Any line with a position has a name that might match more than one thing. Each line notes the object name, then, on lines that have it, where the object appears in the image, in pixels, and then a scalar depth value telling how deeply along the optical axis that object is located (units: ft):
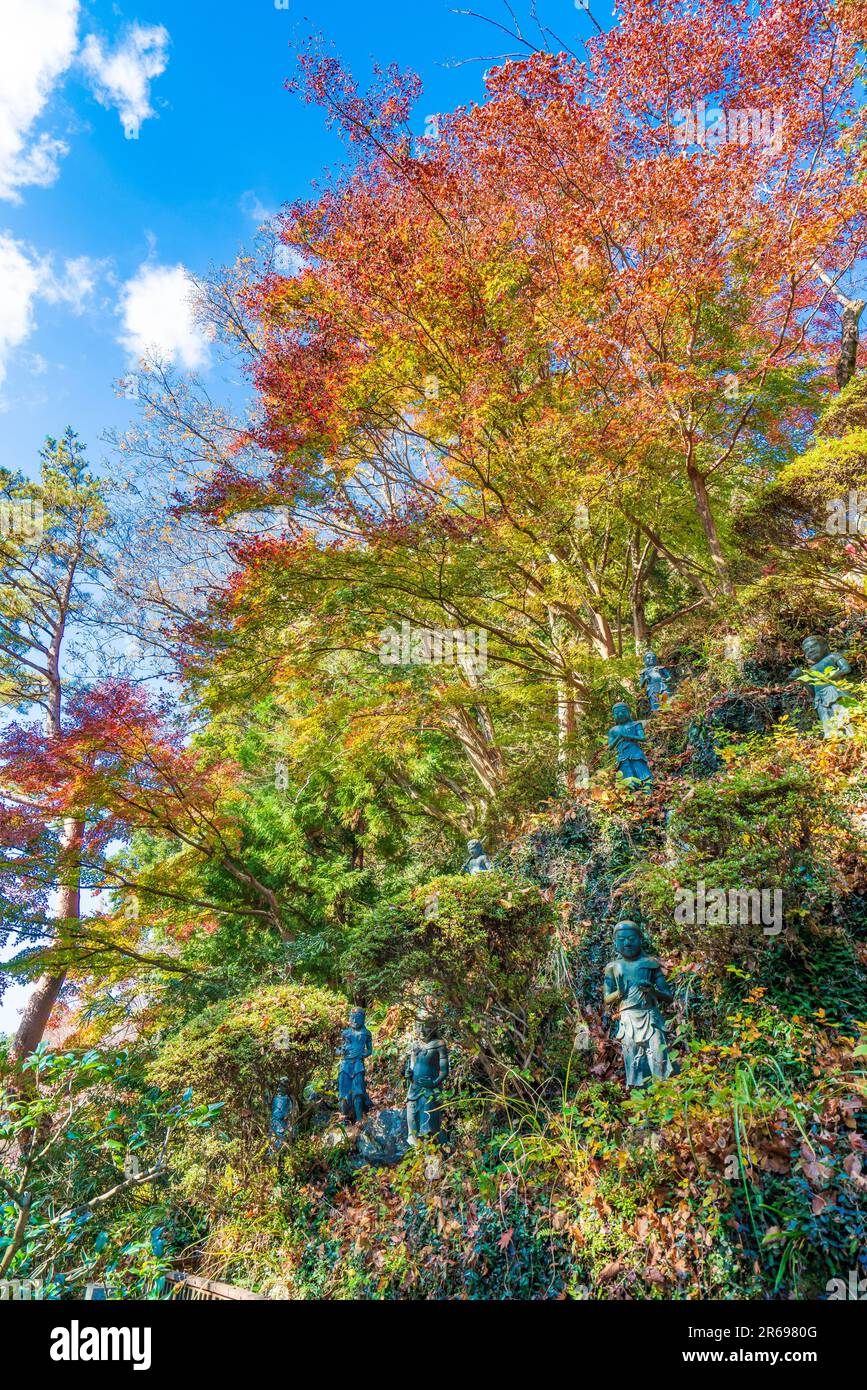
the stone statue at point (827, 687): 19.82
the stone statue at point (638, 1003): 14.52
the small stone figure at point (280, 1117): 21.22
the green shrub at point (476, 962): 17.15
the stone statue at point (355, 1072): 22.03
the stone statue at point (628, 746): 23.11
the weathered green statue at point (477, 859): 24.04
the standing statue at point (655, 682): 27.91
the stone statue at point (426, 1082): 18.52
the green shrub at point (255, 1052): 20.06
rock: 20.21
